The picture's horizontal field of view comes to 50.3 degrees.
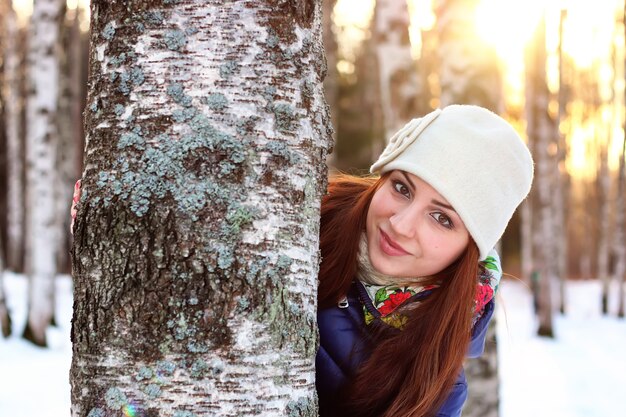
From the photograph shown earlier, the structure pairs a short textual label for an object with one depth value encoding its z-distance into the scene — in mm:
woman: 1950
